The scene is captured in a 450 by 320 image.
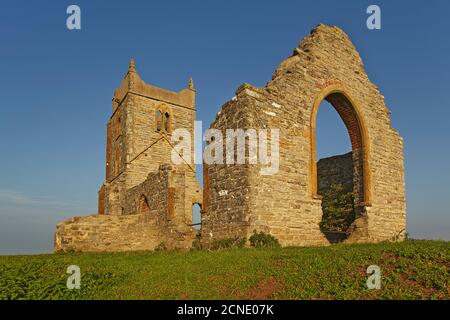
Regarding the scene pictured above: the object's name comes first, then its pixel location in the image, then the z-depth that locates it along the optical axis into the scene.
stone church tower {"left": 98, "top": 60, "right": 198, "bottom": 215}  25.50
